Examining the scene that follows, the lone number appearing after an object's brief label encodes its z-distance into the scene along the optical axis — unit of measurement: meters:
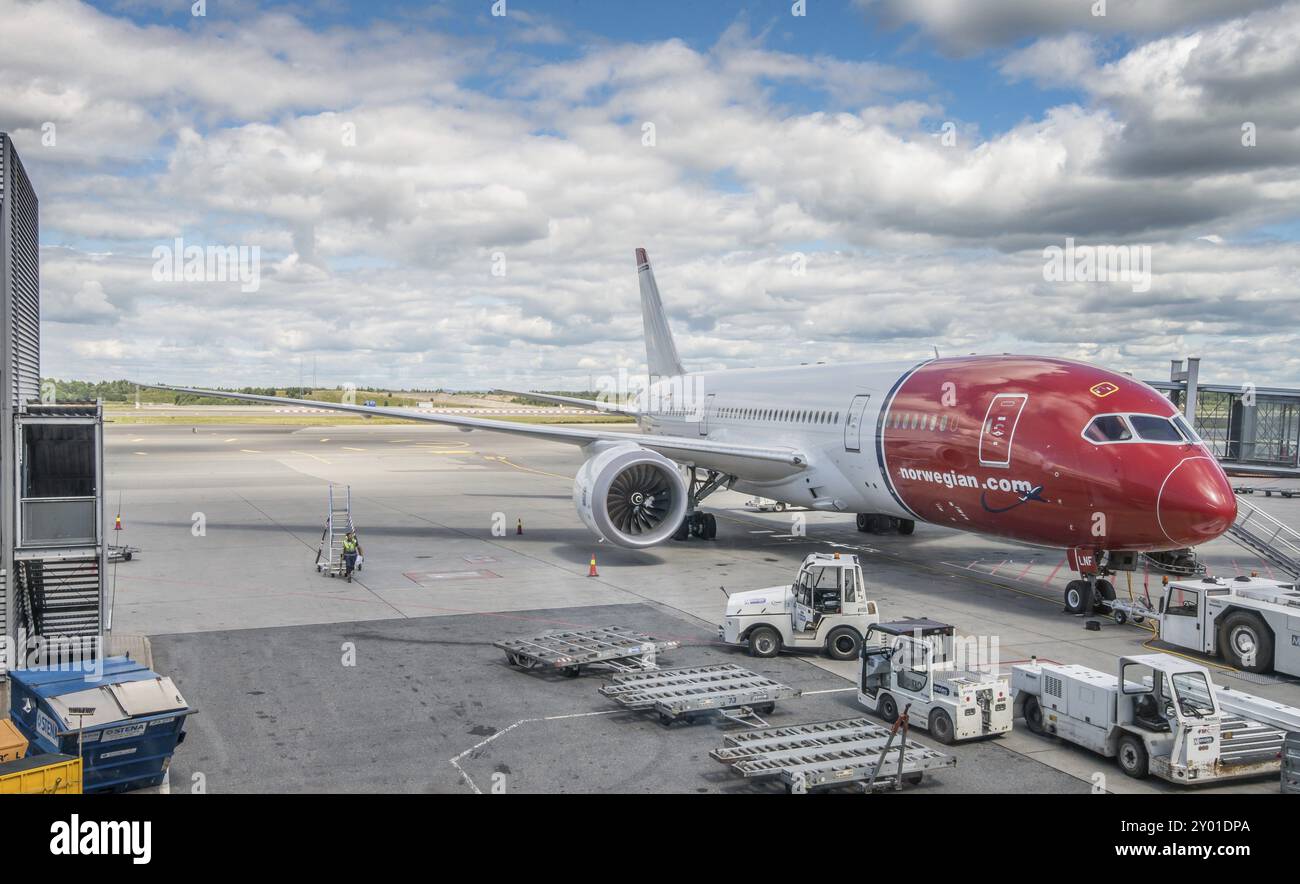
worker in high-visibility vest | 23.86
